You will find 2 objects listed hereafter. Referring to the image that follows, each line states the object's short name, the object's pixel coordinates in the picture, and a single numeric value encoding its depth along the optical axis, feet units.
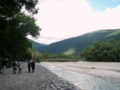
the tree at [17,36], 76.00
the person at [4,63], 51.64
